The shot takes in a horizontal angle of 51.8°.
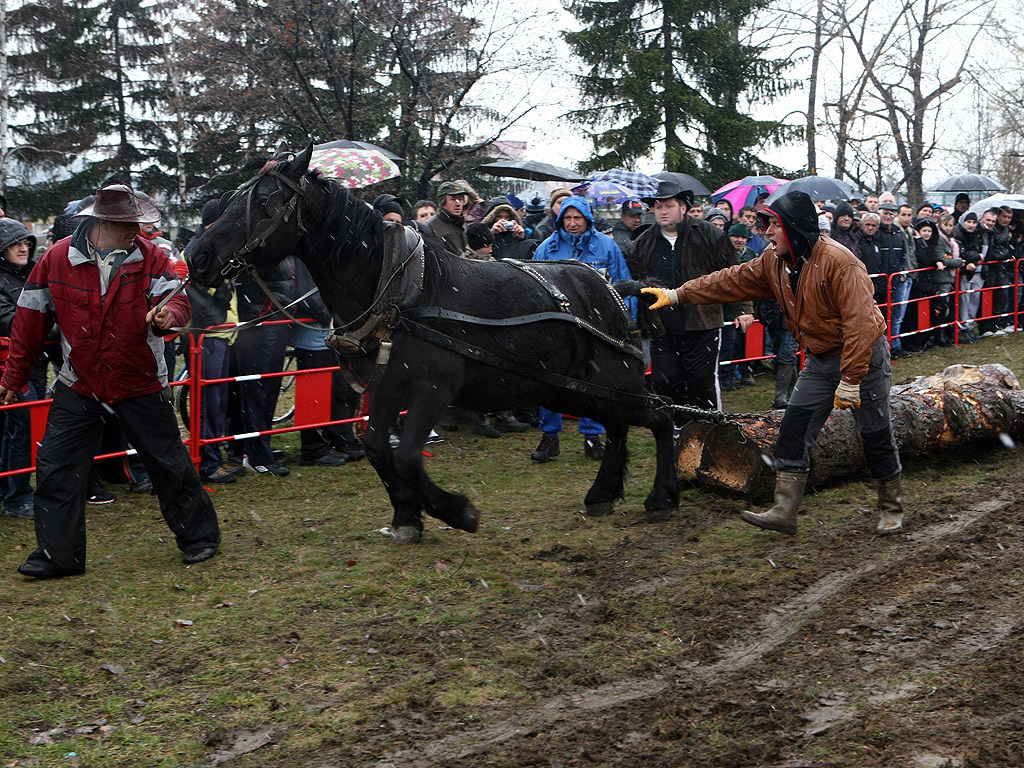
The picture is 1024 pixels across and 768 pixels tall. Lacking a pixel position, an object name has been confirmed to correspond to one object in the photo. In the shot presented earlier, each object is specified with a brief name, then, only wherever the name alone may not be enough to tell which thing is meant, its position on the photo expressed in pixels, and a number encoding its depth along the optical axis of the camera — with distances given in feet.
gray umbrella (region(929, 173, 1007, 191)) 66.08
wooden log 23.47
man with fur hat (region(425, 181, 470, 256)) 31.78
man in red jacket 18.75
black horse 19.16
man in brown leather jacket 19.19
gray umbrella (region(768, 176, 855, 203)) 56.27
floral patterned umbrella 39.45
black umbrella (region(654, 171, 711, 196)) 45.33
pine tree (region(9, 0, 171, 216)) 85.61
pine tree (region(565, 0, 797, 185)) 82.33
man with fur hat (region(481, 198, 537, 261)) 34.40
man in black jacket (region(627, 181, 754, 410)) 27.30
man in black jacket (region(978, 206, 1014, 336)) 51.16
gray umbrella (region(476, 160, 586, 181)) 57.00
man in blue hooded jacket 29.22
